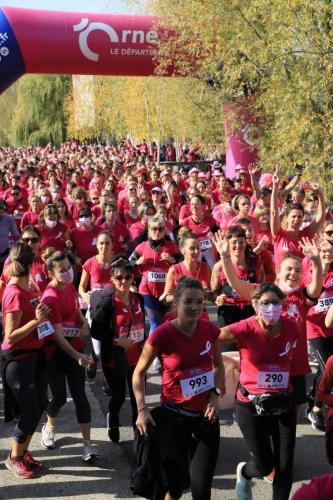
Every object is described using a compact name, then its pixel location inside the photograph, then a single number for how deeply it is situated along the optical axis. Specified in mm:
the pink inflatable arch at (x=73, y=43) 14406
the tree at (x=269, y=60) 11992
